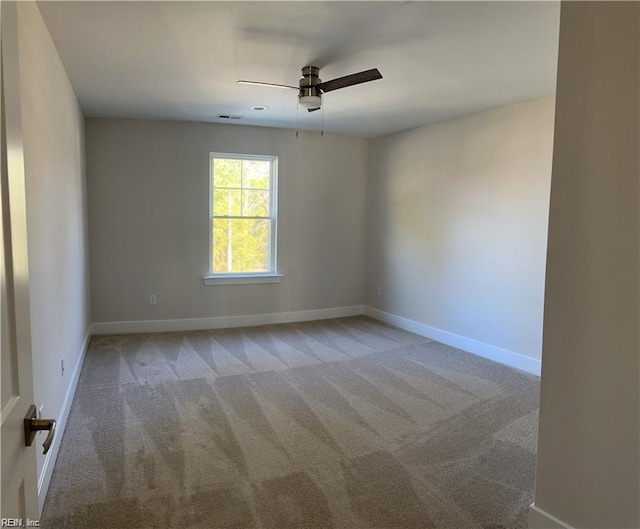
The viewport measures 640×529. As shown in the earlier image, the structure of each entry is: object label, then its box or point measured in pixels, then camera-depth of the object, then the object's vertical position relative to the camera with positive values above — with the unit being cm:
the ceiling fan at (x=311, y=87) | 313 +98
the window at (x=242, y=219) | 556 +7
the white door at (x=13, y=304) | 85 -18
